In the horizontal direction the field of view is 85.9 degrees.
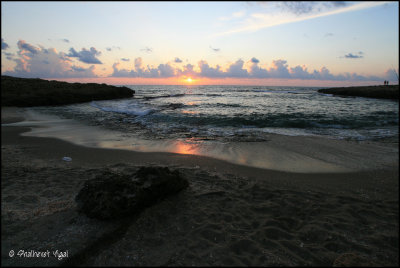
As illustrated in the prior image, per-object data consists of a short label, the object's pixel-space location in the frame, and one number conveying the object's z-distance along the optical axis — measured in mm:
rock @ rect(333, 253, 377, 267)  2721
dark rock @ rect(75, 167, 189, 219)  3662
